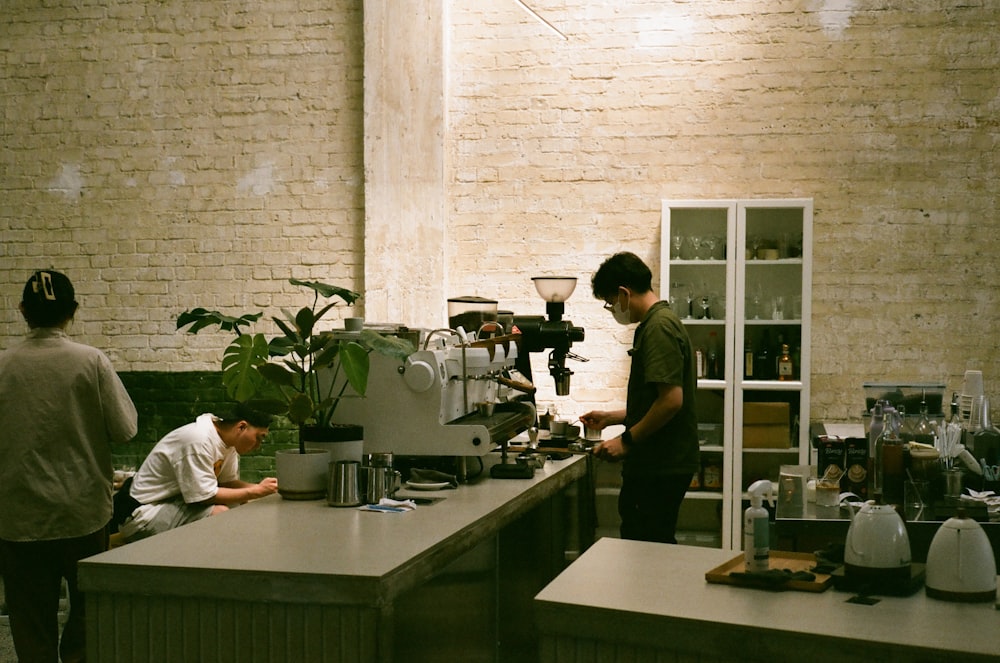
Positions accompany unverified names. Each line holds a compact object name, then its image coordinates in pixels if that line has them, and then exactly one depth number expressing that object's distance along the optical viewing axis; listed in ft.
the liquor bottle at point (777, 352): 18.14
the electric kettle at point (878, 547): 7.29
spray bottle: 7.61
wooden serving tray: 7.39
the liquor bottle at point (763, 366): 18.20
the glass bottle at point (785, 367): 18.02
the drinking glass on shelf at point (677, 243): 18.53
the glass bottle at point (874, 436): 11.63
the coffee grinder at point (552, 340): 16.26
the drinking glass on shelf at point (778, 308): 18.11
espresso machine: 11.62
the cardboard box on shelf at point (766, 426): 17.81
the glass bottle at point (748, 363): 18.13
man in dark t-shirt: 13.24
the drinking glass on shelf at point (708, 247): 18.40
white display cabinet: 17.90
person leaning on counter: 13.10
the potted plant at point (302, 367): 11.12
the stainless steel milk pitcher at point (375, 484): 10.60
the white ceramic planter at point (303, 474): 11.11
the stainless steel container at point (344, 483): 10.60
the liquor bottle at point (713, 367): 18.38
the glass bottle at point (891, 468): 10.97
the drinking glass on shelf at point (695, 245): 18.48
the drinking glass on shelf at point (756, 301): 18.16
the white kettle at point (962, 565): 7.06
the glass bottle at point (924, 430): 12.50
